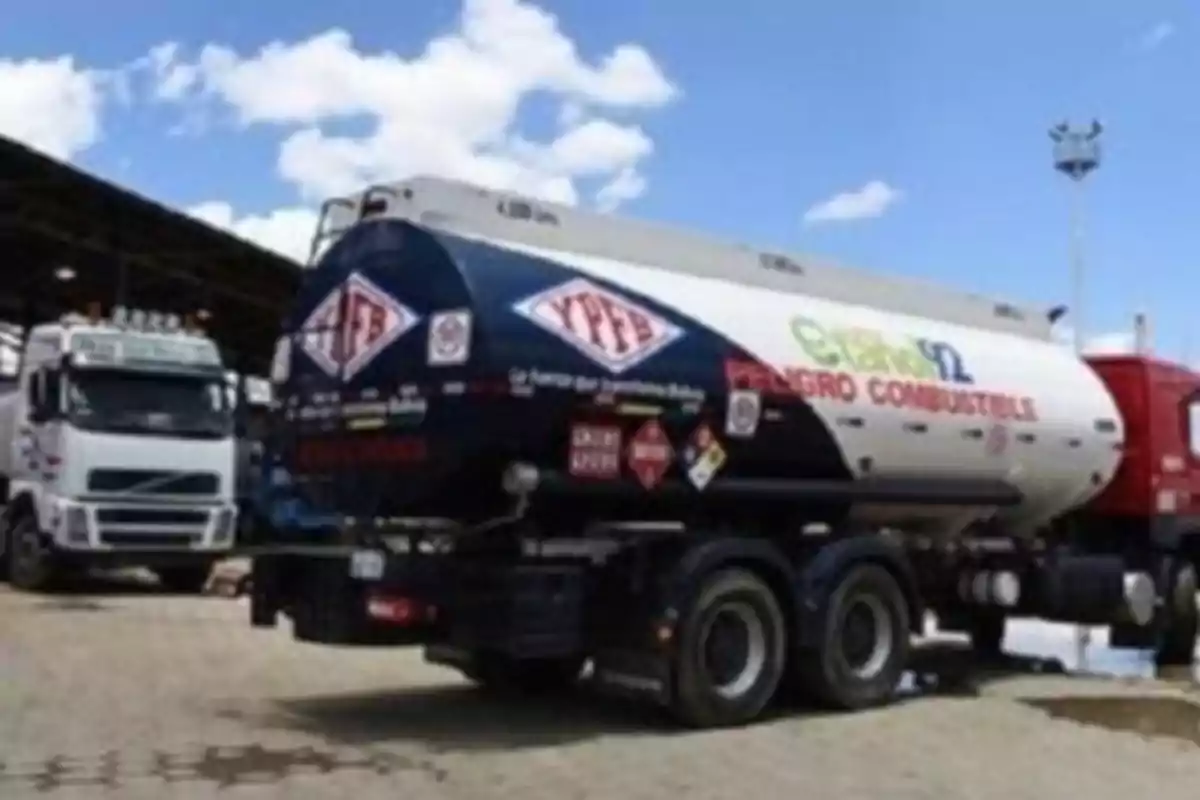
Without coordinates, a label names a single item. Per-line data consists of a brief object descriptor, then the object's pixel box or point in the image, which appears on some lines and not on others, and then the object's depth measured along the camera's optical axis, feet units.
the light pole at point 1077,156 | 145.18
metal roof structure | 81.71
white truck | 62.13
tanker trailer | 32.09
